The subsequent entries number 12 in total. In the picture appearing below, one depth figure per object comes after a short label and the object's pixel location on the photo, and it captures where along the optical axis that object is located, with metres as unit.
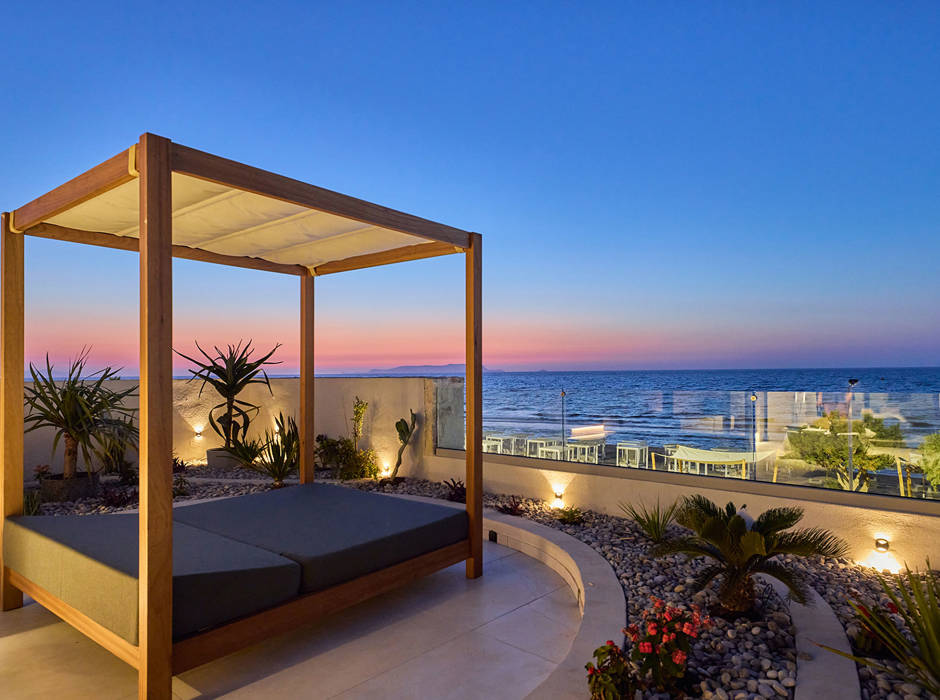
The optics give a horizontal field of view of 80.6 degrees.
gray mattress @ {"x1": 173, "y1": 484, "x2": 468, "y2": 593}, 3.03
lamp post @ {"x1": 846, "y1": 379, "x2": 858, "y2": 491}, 4.25
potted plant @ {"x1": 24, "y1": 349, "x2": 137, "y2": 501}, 5.32
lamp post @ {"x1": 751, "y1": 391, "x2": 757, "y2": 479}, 4.79
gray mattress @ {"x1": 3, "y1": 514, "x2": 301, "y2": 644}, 2.39
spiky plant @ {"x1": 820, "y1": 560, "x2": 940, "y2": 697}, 1.92
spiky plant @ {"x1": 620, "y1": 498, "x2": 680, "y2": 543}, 4.08
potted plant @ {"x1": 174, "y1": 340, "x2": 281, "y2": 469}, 6.84
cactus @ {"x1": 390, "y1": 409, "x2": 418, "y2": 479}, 6.66
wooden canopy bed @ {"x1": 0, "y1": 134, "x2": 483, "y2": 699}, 2.25
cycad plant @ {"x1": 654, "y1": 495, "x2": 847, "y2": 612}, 2.65
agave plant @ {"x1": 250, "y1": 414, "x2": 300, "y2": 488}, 6.17
